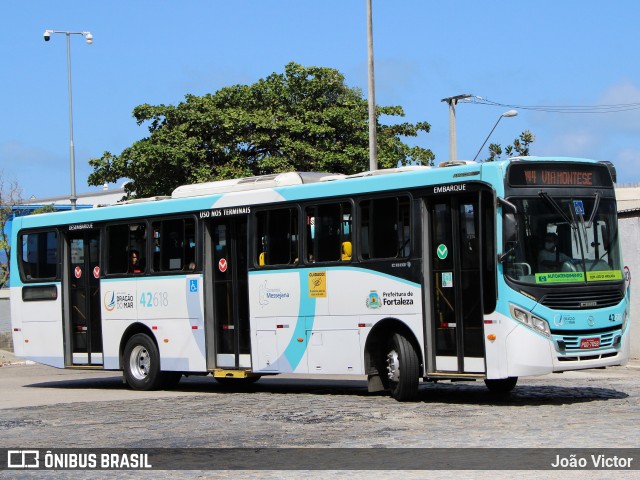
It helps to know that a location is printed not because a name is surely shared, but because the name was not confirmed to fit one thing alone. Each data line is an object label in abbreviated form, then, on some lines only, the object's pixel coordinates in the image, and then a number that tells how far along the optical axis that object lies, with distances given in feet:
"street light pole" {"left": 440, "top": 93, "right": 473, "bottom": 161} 132.26
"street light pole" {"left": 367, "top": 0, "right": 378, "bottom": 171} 88.43
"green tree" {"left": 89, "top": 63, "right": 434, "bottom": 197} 124.98
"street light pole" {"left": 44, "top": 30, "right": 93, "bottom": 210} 142.82
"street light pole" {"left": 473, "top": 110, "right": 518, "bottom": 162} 127.50
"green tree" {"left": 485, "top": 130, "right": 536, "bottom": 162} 213.87
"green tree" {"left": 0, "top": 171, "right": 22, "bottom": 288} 148.15
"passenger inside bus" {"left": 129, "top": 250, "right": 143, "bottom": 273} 65.67
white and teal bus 47.24
